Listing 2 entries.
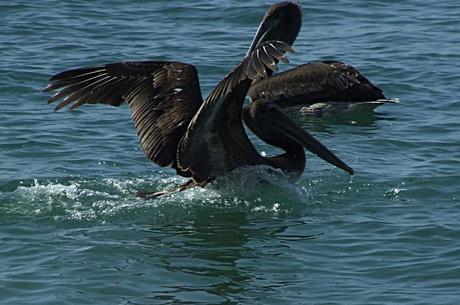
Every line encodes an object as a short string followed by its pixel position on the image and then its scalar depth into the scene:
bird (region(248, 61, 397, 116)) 28.22
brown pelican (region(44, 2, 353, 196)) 19.44
